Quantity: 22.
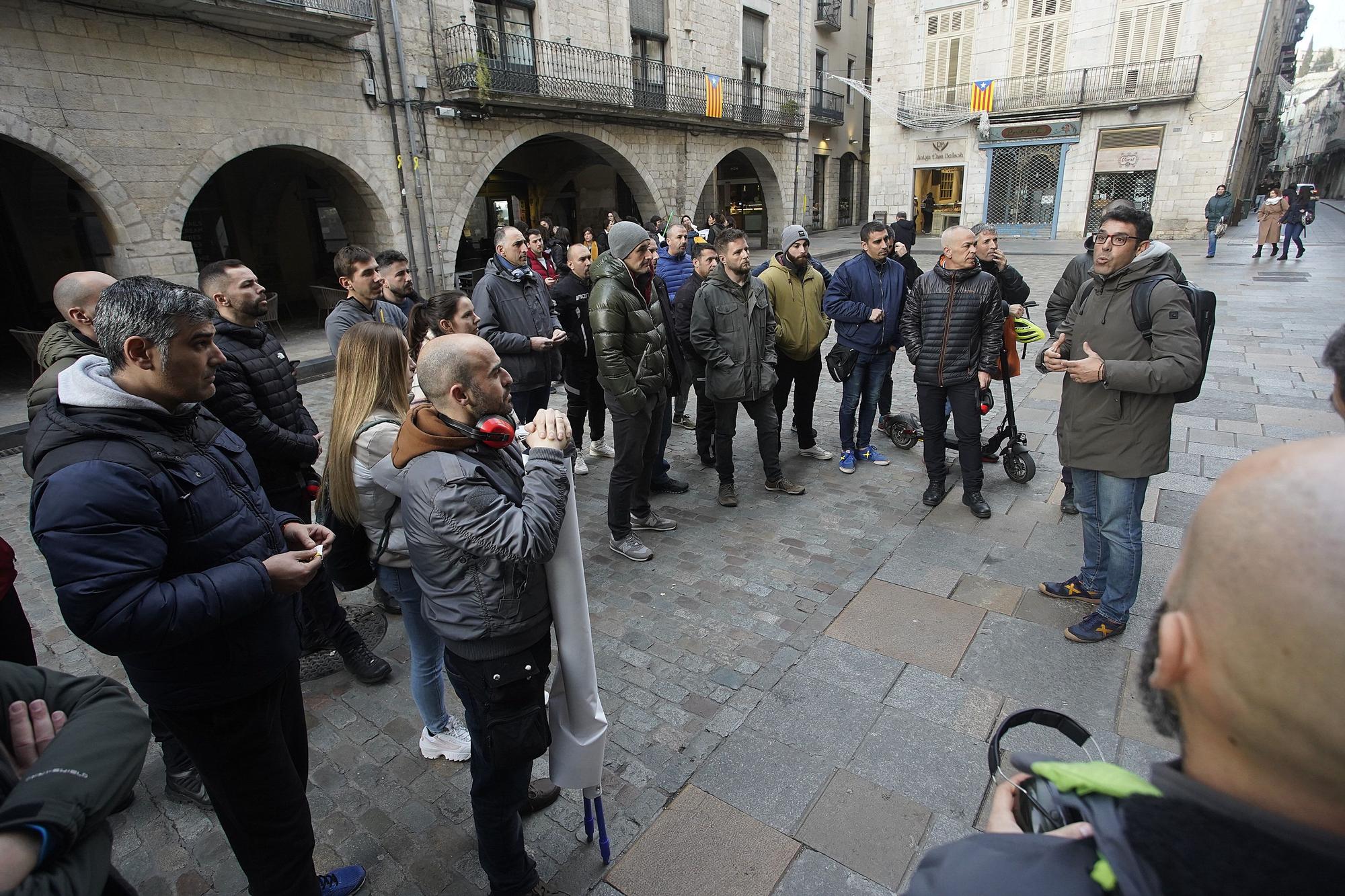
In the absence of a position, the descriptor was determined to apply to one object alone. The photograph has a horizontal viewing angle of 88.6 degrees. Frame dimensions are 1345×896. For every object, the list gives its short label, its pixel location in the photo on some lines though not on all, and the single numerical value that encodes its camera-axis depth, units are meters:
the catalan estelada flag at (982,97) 23.16
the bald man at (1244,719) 0.62
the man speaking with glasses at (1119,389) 3.05
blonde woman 2.64
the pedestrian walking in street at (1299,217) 15.84
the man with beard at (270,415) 3.12
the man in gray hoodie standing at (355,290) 4.20
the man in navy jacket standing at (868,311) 5.45
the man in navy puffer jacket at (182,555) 1.60
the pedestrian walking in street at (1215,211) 17.39
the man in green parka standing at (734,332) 4.89
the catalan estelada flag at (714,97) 18.84
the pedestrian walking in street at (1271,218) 15.92
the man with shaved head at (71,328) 2.92
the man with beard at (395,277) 4.79
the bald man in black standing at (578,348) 5.85
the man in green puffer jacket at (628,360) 4.32
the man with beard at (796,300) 5.43
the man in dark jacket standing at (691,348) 5.63
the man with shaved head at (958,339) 4.61
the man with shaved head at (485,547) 1.90
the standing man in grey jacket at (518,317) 4.93
